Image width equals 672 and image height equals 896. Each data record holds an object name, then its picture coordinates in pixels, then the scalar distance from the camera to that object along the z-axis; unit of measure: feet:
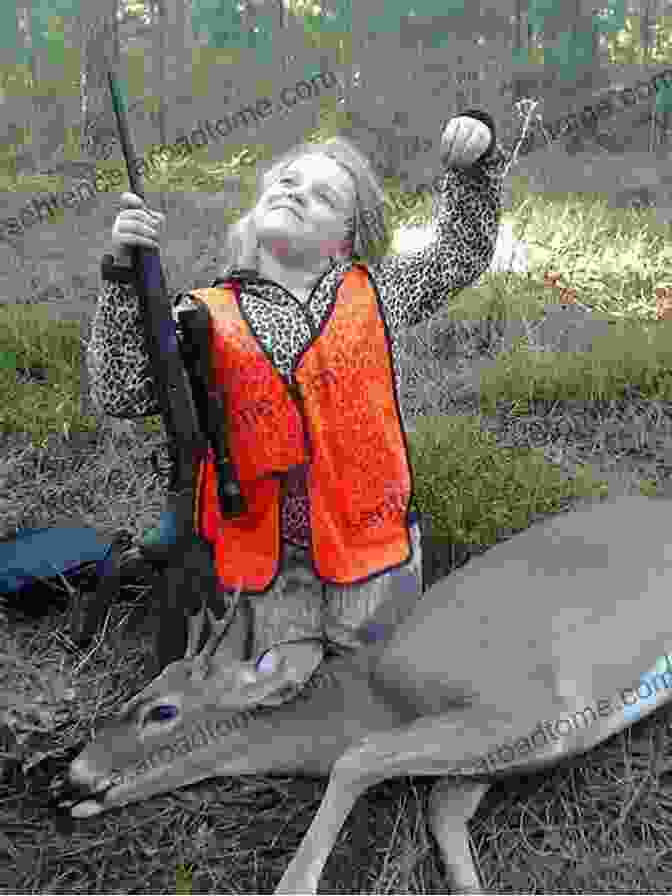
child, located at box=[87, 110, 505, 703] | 5.08
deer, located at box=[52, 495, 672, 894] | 4.31
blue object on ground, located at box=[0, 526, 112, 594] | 6.66
